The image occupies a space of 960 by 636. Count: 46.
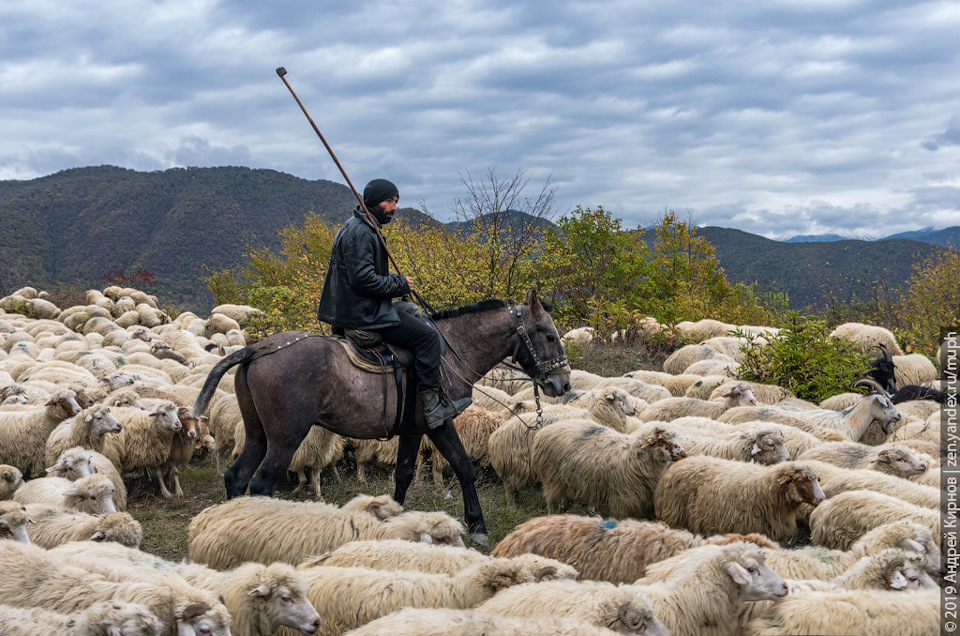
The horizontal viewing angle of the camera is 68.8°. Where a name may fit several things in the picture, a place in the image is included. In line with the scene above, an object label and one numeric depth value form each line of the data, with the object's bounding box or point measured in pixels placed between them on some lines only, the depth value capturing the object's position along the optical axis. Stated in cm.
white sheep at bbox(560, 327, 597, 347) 1875
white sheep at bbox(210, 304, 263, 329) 2819
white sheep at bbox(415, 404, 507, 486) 835
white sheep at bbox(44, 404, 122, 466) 770
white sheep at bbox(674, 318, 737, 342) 1881
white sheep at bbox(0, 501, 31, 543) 481
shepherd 568
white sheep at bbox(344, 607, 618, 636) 296
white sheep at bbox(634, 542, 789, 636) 370
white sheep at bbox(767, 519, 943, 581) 421
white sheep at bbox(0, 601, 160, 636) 310
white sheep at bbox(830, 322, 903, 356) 1481
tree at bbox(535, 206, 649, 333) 1853
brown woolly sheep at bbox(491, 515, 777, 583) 455
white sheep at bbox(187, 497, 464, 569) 491
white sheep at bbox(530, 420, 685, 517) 639
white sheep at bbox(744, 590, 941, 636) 335
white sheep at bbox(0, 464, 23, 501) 662
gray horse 549
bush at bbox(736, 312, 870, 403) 1084
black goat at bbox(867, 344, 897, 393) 1204
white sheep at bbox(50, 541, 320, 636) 367
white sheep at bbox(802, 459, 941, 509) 534
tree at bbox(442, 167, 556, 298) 1489
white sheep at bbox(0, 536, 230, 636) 336
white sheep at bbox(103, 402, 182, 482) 819
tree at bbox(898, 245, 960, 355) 1639
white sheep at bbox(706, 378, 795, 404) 1005
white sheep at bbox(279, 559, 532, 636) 380
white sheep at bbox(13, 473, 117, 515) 605
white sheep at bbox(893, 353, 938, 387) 1309
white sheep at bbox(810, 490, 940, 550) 489
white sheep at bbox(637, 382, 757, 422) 909
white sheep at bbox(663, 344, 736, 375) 1473
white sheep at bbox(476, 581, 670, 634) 334
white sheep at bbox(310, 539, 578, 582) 432
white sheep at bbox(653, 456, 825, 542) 543
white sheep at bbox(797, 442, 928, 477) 606
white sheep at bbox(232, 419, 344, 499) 795
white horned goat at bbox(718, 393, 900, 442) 805
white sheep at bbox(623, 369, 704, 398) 1181
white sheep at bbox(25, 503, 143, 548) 504
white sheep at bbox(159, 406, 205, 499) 832
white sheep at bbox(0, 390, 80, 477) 819
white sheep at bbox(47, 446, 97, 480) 691
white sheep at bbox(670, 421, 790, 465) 651
